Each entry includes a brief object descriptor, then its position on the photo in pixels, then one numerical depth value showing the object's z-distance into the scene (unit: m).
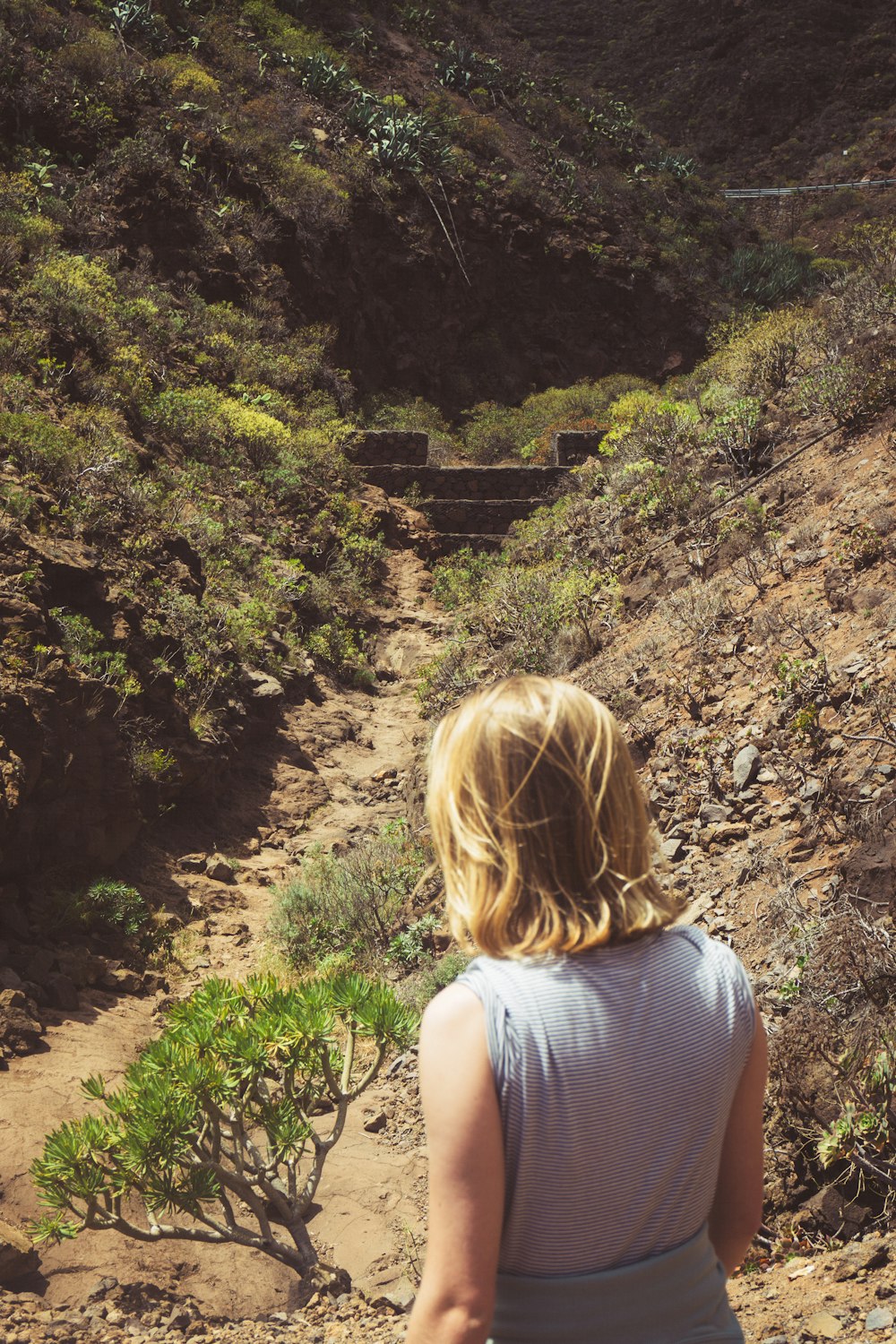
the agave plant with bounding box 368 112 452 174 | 19.95
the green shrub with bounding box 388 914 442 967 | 5.90
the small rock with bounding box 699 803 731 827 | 5.34
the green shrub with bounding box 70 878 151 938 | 6.09
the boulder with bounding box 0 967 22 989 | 5.08
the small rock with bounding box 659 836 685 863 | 5.36
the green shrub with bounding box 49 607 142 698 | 7.01
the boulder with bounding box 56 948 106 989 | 5.52
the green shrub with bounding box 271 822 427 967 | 6.27
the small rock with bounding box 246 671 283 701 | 9.23
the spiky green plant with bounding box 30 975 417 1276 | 2.76
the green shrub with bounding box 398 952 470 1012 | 5.34
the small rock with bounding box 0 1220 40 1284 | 3.18
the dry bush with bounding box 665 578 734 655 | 6.96
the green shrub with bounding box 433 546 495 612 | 13.05
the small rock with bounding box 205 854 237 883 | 7.30
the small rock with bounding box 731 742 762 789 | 5.43
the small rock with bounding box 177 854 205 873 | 7.32
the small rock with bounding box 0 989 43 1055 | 4.66
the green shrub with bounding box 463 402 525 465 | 17.83
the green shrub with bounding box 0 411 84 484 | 8.15
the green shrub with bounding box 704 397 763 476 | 9.02
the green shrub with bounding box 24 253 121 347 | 11.26
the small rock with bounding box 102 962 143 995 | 5.72
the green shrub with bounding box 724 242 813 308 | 21.50
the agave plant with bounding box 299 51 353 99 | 20.70
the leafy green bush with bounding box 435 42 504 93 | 23.73
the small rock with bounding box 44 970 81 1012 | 5.24
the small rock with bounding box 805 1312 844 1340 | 2.42
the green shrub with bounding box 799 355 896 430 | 7.93
